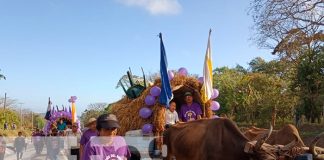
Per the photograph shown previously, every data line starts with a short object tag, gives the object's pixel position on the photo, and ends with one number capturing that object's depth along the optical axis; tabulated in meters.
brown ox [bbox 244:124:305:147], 7.86
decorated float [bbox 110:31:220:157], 9.80
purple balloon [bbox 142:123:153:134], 9.71
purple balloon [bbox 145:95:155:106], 9.86
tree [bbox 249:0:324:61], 19.55
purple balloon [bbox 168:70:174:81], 10.27
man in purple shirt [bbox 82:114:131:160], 4.22
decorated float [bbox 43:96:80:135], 16.89
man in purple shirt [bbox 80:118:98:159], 7.82
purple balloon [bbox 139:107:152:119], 9.83
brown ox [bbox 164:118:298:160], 5.97
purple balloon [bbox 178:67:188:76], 10.74
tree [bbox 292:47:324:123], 24.48
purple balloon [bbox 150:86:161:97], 9.79
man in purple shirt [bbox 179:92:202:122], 10.62
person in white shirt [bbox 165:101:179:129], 9.91
